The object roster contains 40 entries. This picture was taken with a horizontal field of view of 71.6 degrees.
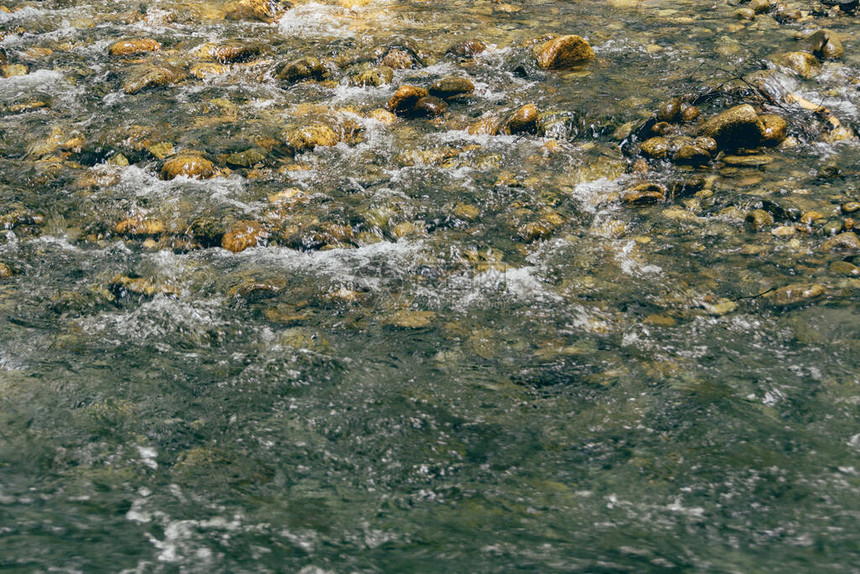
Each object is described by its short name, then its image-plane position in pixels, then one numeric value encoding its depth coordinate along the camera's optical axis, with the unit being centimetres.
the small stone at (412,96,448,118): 838
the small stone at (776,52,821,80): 835
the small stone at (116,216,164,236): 622
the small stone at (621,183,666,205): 640
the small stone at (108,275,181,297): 529
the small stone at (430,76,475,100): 877
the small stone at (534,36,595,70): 932
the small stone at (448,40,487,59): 1005
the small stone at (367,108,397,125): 833
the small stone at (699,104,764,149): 697
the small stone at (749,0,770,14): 1068
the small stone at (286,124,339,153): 774
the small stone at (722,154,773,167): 679
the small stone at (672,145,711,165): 687
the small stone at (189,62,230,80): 955
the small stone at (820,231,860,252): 532
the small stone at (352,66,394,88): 923
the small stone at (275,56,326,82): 945
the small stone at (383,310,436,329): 487
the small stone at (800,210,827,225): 573
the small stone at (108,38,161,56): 1009
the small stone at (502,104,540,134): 786
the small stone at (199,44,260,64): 1005
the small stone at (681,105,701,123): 754
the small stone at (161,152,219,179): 703
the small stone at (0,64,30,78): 944
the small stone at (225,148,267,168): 732
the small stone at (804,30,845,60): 868
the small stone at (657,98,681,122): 757
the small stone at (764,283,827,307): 474
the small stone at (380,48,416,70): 971
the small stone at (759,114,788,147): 701
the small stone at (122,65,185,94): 898
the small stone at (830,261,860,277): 498
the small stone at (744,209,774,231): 581
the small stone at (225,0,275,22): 1164
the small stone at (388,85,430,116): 845
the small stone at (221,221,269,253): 595
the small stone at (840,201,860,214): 572
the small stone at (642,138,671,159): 702
